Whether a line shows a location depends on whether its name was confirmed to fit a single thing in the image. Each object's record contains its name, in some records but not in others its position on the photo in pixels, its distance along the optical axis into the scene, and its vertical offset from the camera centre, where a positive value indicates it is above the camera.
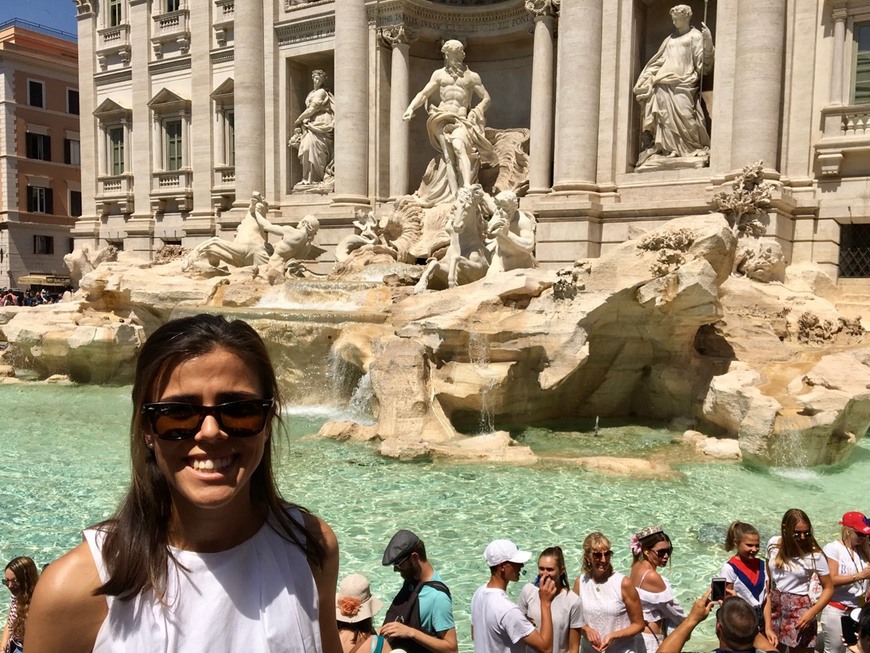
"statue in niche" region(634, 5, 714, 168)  12.90 +2.90
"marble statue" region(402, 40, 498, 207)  14.99 +2.69
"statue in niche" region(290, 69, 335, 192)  17.61 +2.81
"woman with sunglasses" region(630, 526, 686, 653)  3.23 -1.44
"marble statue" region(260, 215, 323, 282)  14.15 +0.17
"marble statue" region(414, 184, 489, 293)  10.51 +0.09
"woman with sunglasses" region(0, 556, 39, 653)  2.98 -1.40
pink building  28.92 +3.99
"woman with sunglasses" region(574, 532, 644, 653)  3.07 -1.46
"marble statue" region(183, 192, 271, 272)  14.16 +0.08
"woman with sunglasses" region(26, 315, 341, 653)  1.23 -0.51
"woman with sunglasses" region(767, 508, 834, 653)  3.37 -1.49
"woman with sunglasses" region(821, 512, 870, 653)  3.46 -1.48
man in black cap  2.79 -1.37
